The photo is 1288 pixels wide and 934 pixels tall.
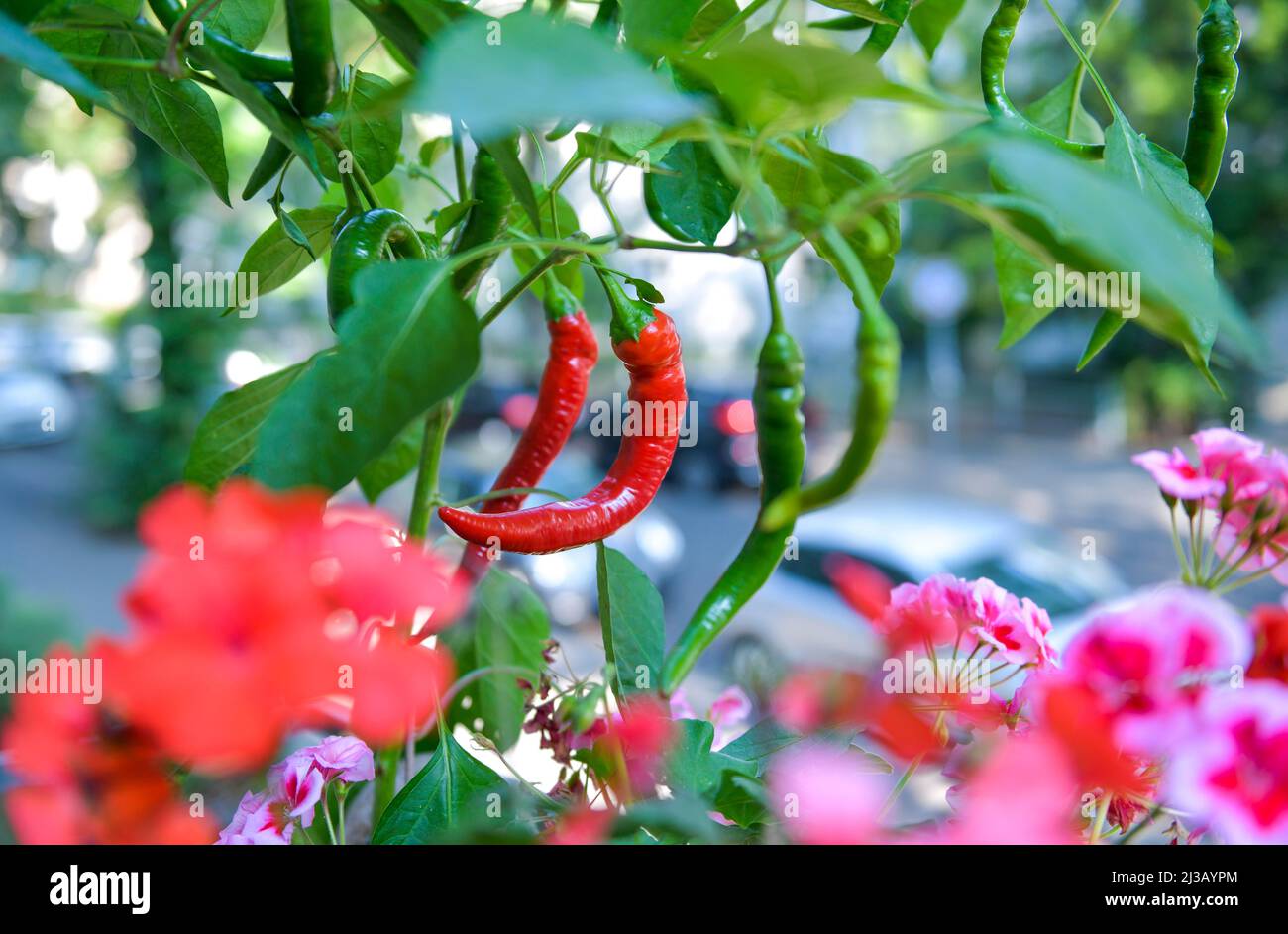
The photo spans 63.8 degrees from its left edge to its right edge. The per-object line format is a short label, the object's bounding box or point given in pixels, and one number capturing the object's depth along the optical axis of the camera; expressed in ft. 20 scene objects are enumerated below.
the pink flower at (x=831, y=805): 0.86
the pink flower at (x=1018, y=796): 0.88
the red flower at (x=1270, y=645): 1.18
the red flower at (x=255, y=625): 0.82
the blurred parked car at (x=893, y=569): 11.39
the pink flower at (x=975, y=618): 1.78
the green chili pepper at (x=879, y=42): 1.99
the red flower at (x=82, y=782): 0.96
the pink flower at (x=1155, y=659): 1.00
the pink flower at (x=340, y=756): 1.67
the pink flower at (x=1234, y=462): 1.79
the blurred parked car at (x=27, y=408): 28.17
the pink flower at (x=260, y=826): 1.59
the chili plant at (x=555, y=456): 0.87
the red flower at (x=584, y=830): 1.06
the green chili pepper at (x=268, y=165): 1.78
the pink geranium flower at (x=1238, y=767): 0.95
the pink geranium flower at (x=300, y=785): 1.65
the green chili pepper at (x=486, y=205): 1.81
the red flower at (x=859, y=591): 1.47
